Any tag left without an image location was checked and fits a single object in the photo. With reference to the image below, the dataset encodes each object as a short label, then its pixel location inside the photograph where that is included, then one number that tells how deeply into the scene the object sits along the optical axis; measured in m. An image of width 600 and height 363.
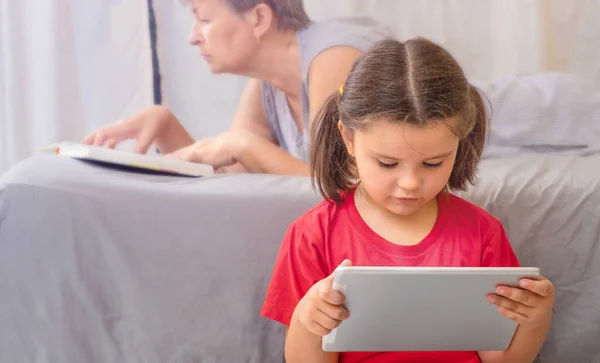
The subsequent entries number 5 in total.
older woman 2.00
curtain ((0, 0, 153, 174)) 2.12
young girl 1.54
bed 1.71
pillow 2.03
